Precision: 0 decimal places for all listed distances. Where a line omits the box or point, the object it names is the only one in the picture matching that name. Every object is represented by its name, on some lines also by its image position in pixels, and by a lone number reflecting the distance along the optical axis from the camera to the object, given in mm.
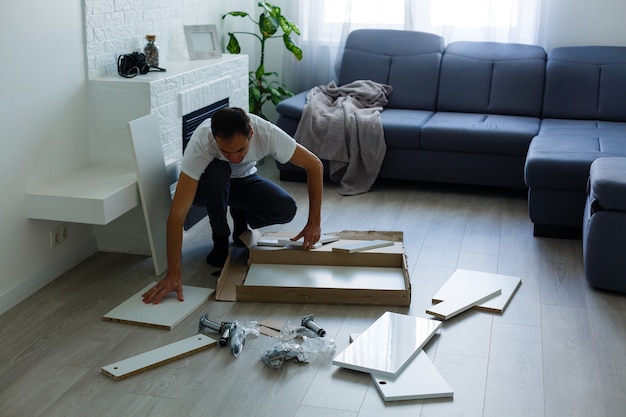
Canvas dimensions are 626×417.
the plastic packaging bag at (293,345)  2941
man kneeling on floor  3361
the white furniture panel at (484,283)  3447
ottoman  3543
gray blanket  5184
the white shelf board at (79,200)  3471
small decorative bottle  4188
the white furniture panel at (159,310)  3250
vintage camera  3934
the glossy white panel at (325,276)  3510
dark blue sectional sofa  5039
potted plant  5591
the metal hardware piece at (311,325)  3135
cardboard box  3432
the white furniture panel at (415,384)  2705
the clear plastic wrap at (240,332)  3023
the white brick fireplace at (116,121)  3502
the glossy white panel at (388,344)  2865
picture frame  4617
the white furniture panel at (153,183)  3676
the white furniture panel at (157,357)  2844
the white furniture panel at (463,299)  3352
